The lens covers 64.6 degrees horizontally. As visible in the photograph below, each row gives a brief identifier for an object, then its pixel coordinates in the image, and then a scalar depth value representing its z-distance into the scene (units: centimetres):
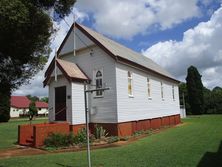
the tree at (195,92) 3530
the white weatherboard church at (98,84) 1192
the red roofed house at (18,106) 5662
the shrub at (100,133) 1174
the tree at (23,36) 530
